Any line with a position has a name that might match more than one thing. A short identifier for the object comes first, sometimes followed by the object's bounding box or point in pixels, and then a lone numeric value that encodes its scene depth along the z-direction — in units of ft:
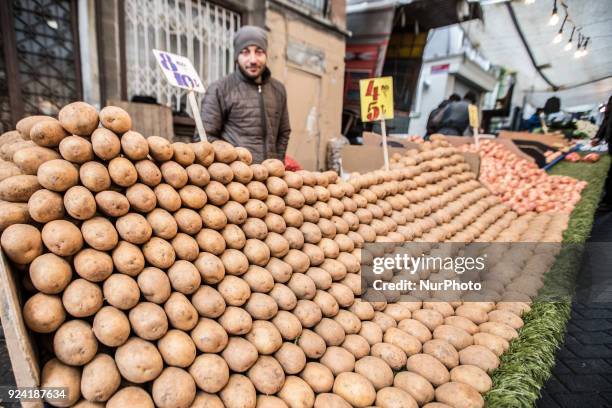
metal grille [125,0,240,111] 16.42
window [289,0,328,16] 25.44
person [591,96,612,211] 18.63
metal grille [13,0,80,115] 13.28
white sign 7.16
